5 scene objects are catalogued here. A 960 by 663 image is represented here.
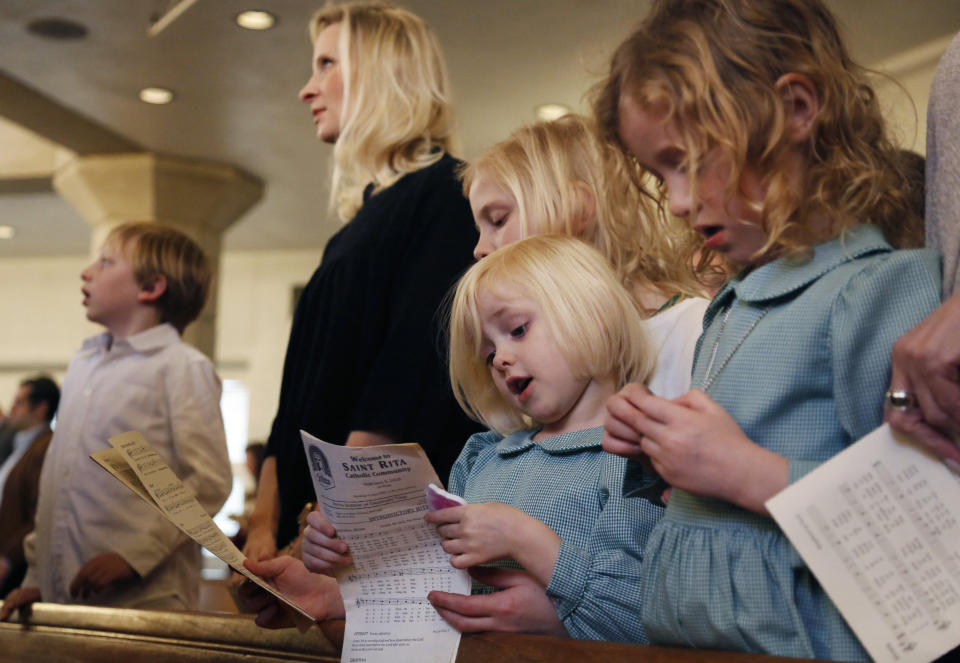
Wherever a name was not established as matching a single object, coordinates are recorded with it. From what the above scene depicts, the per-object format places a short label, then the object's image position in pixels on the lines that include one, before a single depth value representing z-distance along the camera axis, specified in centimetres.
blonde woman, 185
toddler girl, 125
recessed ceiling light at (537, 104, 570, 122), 648
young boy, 250
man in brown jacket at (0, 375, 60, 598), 340
